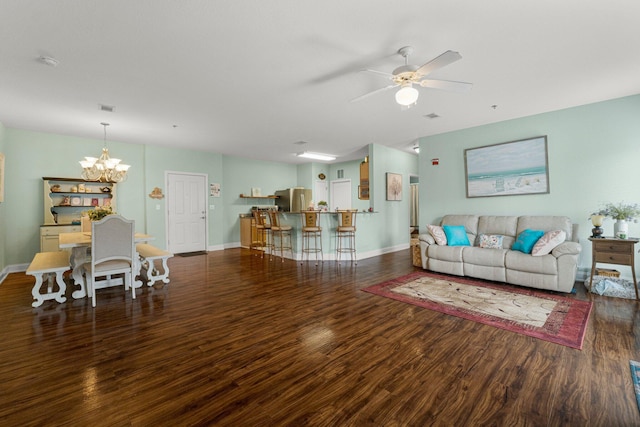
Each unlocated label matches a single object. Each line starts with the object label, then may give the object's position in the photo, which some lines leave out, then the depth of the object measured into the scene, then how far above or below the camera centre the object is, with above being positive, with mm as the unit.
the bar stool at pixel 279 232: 6078 -315
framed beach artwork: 4605 +791
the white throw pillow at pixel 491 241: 4520 -431
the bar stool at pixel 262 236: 6765 -469
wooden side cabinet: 3463 -498
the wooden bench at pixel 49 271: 3285 -577
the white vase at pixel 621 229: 3620 -222
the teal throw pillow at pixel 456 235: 4785 -345
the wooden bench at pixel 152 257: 4105 -522
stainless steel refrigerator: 8695 +616
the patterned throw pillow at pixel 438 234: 4918 -330
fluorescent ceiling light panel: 7741 +1772
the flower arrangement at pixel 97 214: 4223 +120
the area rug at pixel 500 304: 2693 -1061
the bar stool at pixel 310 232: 5801 -306
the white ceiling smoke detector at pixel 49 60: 2723 +1587
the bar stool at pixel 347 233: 5805 -345
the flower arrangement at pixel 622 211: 3652 +11
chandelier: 4617 +902
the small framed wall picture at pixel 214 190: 7695 +812
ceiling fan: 2506 +1262
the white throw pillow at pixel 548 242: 3812 -389
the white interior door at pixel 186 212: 7051 +208
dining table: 3561 -503
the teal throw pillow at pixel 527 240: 4039 -380
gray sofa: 3707 -626
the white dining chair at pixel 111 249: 3432 -348
